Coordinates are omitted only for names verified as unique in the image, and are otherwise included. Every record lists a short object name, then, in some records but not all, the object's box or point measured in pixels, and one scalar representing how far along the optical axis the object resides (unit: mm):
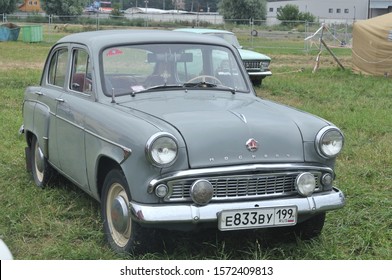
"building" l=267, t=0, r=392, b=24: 74312
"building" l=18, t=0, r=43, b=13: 101262
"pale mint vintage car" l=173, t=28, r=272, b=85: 13977
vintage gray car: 3547
